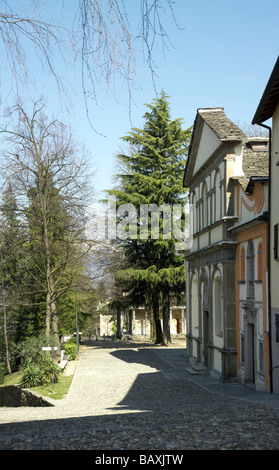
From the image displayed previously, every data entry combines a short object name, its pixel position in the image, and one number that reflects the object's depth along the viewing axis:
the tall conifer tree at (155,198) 38.24
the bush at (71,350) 33.31
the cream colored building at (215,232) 20.22
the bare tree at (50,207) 30.56
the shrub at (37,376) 22.41
